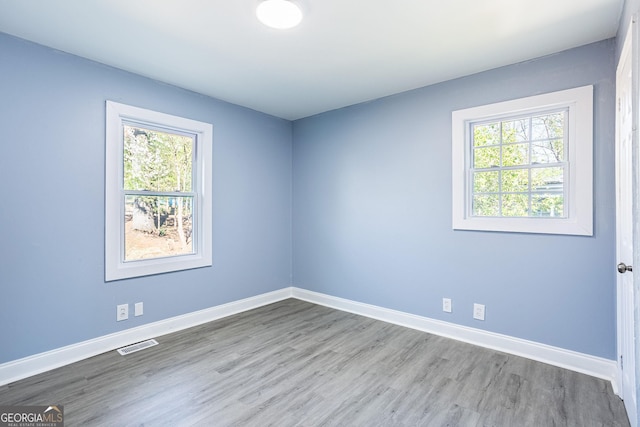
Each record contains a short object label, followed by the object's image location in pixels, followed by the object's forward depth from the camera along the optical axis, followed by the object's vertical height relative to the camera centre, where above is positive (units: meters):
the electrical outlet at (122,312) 2.79 -0.89
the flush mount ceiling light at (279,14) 1.90 +1.28
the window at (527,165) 2.38 +0.43
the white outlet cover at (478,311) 2.85 -0.89
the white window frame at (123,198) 2.72 +0.20
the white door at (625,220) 1.67 -0.03
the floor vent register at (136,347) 2.69 -1.19
